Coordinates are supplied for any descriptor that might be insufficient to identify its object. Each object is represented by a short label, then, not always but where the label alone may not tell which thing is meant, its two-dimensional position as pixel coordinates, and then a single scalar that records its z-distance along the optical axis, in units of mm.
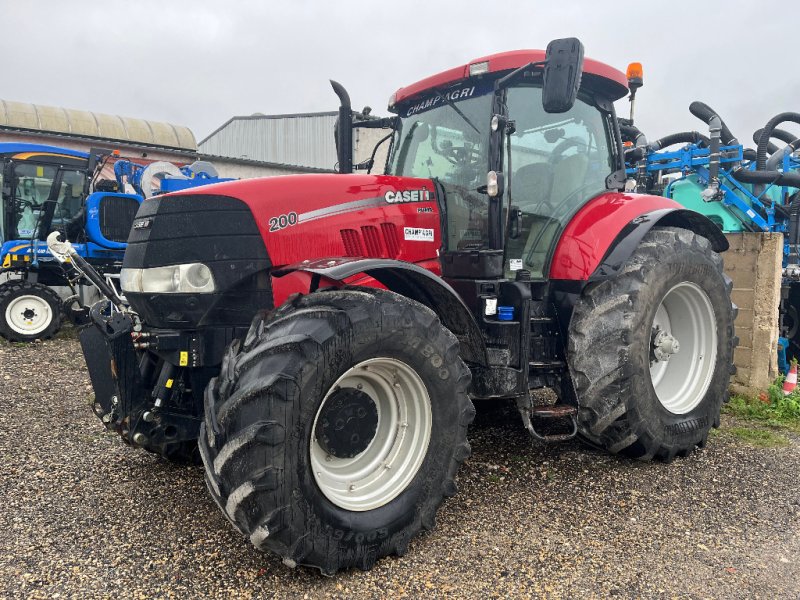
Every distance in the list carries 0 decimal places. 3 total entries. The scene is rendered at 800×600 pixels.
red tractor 2490
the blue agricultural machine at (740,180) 6480
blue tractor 8812
